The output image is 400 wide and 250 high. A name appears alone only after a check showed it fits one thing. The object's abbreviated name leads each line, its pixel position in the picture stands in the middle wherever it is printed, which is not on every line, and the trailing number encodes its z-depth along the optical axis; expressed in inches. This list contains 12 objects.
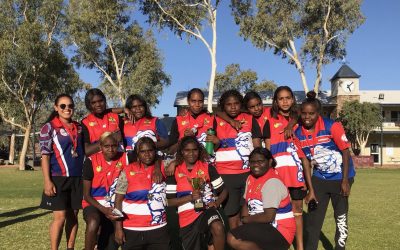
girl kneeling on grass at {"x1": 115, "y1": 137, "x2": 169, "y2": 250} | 185.3
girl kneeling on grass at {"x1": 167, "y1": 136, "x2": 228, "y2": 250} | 188.1
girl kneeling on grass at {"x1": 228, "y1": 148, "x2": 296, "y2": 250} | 176.6
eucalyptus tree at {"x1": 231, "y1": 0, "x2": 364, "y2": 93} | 1202.6
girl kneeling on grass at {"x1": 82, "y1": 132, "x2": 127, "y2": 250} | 193.5
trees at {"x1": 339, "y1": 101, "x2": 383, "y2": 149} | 1560.0
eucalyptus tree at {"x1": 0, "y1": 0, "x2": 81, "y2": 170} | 1257.4
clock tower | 1742.1
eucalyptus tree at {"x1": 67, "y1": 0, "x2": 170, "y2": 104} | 1359.5
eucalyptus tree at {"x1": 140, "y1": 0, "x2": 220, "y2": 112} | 1131.9
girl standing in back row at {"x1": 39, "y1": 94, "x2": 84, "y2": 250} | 215.9
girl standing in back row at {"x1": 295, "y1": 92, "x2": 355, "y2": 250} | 209.9
